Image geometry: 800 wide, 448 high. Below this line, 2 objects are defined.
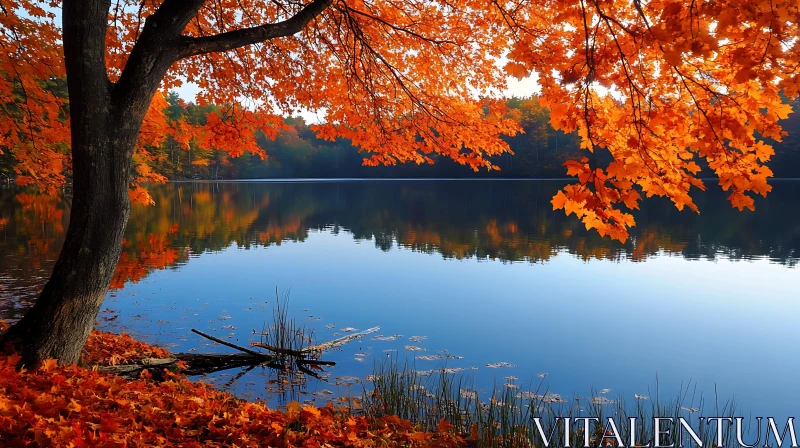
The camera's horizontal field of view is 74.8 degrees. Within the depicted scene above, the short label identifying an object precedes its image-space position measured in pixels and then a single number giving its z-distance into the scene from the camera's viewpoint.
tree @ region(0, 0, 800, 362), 3.54
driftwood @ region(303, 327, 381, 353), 8.01
